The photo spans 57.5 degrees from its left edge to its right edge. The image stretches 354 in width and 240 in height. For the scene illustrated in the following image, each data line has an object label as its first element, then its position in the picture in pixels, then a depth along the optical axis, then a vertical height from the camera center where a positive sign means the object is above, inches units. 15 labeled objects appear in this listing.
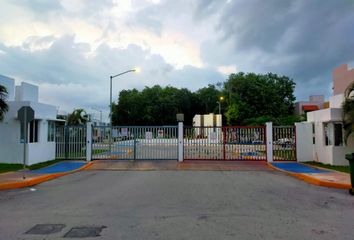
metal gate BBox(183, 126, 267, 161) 821.2 -11.2
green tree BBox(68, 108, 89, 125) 1400.1 +97.0
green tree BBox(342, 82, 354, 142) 633.6 +49.2
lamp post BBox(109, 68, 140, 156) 831.1 -8.7
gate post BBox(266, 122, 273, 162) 781.9 -5.6
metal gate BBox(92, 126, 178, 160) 821.2 -4.5
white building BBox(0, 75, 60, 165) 694.5 +20.5
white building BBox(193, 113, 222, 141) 830.5 +17.6
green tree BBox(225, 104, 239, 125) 2204.7 +170.6
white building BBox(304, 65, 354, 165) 697.6 +5.7
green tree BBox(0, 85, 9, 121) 589.4 +69.9
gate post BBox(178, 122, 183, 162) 797.4 -6.2
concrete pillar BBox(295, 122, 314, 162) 783.7 -10.1
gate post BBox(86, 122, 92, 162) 815.7 -5.5
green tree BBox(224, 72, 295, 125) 2236.7 +287.4
